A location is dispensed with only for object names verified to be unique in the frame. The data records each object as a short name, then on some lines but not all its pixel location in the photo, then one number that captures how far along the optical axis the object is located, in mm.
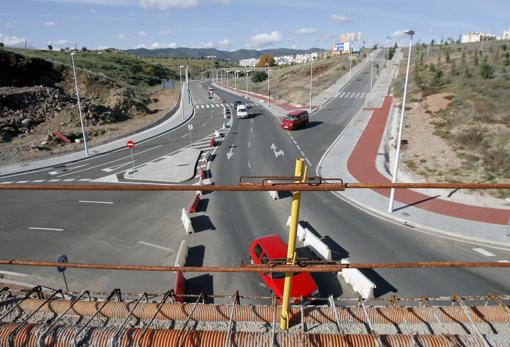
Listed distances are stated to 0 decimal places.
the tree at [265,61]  168250
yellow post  3715
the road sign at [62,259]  9469
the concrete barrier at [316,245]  13251
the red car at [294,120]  37906
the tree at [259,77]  109688
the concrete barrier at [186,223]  16078
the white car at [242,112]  47922
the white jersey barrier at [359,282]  11031
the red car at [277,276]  10719
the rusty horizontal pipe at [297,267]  3295
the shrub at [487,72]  43781
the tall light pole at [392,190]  16869
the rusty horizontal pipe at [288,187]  3014
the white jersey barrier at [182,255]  12892
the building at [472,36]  139512
